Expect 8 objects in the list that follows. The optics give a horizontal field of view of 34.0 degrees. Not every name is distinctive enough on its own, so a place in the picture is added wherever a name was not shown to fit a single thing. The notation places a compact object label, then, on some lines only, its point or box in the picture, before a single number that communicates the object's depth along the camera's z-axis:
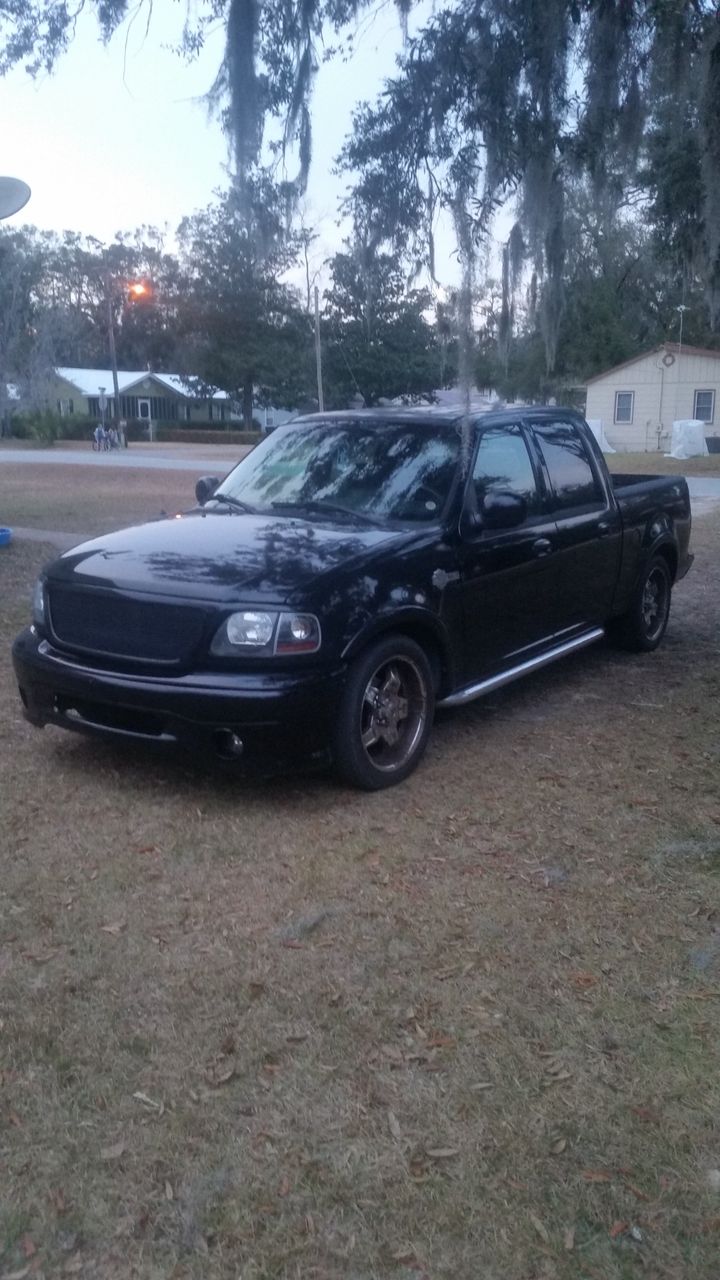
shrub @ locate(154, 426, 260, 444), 53.09
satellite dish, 9.78
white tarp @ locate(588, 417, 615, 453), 39.78
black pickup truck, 4.88
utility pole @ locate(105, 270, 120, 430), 50.09
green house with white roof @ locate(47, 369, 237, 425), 63.22
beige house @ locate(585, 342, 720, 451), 39.34
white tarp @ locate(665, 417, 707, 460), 36.00
